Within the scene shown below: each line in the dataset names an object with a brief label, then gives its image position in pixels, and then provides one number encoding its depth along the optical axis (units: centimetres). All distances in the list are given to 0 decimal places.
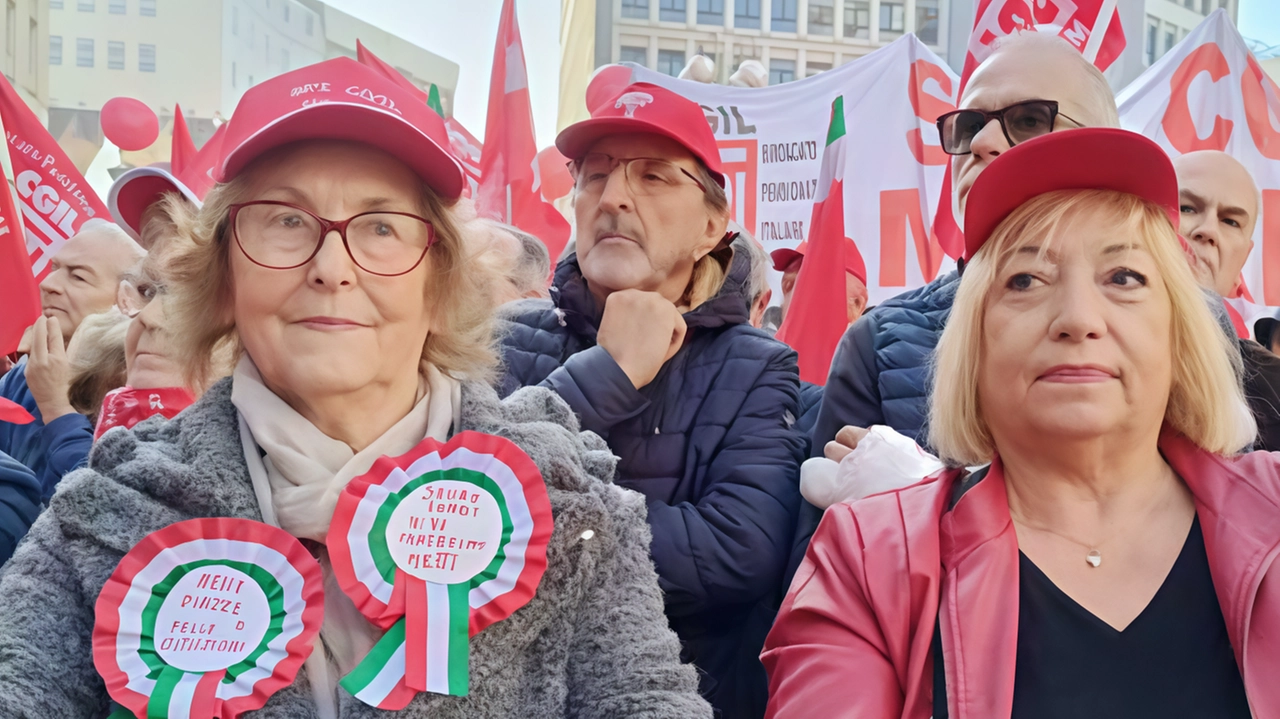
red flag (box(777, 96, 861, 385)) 449
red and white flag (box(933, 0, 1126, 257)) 424
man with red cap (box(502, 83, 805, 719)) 223
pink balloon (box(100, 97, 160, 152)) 1044
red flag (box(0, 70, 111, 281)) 583
